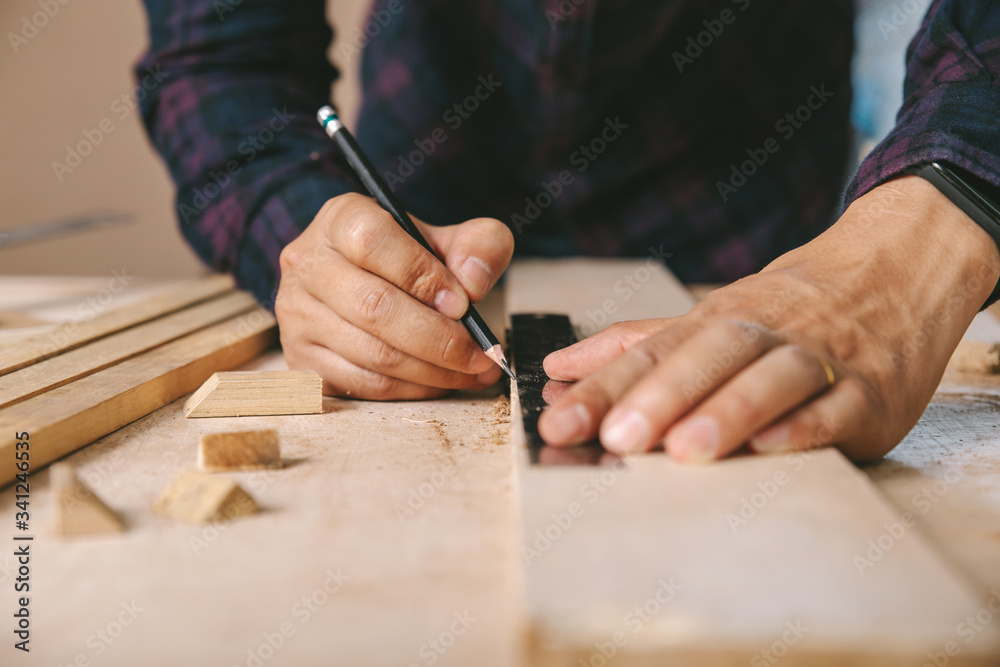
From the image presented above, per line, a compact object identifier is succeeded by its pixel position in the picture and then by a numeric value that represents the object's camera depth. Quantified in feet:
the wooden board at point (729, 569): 1.41
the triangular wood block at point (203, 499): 2.04
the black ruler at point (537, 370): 2.21
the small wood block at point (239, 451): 2.39
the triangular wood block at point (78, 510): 1.95
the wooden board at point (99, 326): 3.34
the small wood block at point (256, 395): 2.99
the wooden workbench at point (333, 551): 1.58
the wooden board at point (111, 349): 2.96
